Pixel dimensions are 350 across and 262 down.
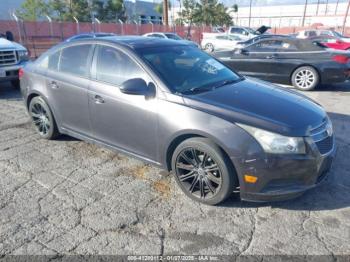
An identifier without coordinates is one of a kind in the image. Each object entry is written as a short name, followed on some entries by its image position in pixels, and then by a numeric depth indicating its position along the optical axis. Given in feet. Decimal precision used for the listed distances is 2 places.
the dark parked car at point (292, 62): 26.61
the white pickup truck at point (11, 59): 25.44
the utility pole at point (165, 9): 93.38
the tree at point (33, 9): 115.14
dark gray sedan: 9.50
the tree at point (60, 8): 111.86
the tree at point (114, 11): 134.21
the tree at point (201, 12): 129.49
